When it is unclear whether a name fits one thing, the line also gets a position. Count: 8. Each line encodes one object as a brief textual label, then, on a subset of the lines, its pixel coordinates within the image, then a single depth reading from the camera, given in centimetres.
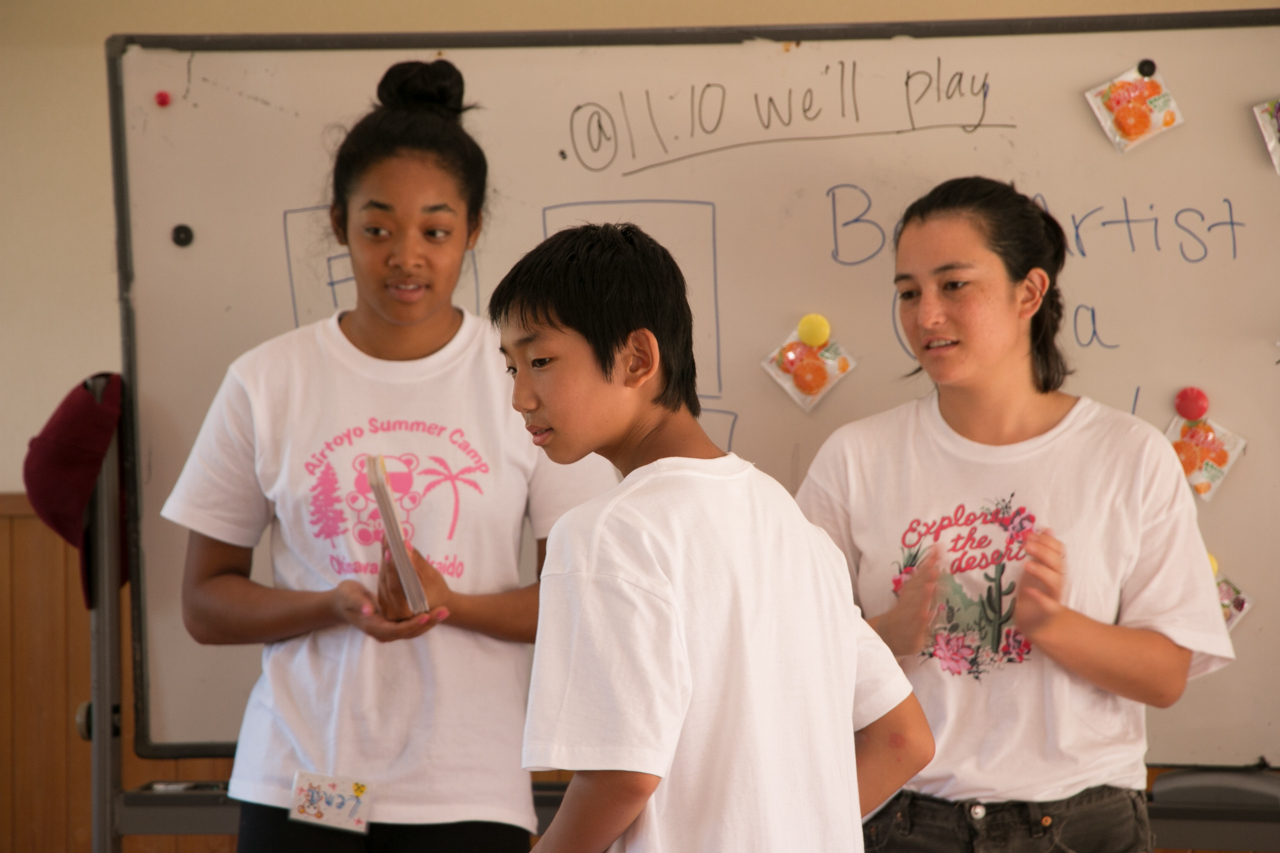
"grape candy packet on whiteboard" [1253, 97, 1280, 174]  537
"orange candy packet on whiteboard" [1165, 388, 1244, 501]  538
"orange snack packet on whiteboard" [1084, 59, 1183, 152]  539
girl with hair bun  514
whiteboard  538
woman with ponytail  510
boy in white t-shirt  425
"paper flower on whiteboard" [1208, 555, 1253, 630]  538
